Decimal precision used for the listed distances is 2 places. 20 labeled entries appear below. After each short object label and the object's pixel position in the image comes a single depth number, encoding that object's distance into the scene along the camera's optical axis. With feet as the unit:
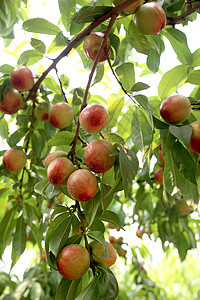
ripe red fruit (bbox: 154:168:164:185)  4.70
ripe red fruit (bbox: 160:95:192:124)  2.82
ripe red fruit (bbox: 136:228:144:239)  7.93
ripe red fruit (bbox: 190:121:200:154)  2.72
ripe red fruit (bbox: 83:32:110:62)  3.16
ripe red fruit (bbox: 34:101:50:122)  4.37
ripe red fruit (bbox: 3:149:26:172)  4.04
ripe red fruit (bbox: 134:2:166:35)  2.91
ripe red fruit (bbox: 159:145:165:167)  3.40
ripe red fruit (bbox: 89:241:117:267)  2.68
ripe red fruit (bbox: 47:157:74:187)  2.69
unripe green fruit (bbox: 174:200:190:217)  5.57
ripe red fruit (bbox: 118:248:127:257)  8.32
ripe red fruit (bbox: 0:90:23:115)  3.68
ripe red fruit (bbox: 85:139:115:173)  2.56
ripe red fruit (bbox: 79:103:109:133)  2.75
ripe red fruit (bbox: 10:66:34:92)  3.61
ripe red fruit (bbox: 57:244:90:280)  2.48
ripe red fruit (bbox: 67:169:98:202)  2.53
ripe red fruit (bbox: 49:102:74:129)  3.72
